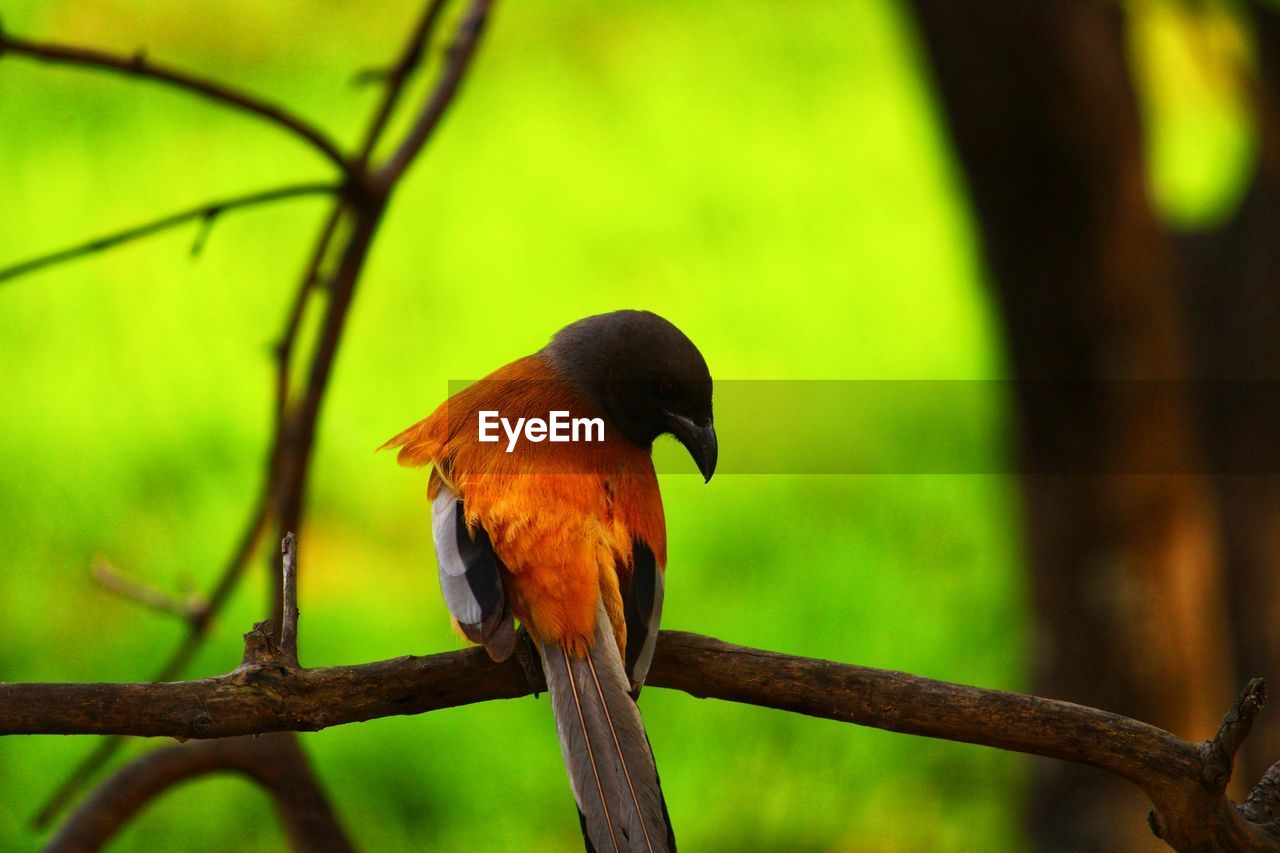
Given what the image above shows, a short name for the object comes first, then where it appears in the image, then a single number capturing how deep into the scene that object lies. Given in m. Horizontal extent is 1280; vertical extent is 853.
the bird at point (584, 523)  4.19
